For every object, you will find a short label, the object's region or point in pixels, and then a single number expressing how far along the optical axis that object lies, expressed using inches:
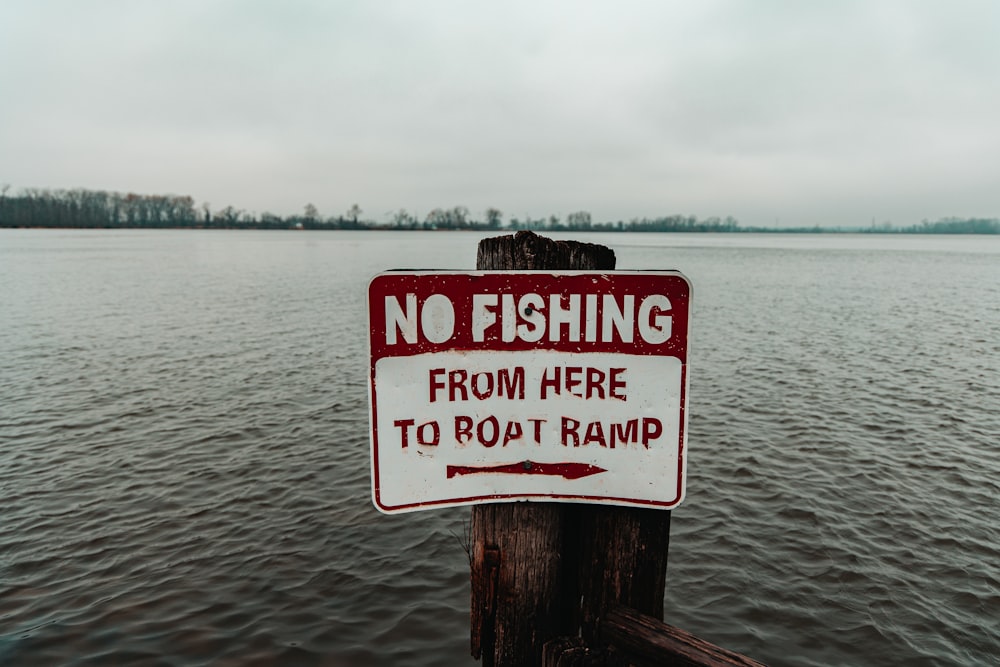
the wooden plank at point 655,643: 70.9
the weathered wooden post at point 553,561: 79.6
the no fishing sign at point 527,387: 76.0
